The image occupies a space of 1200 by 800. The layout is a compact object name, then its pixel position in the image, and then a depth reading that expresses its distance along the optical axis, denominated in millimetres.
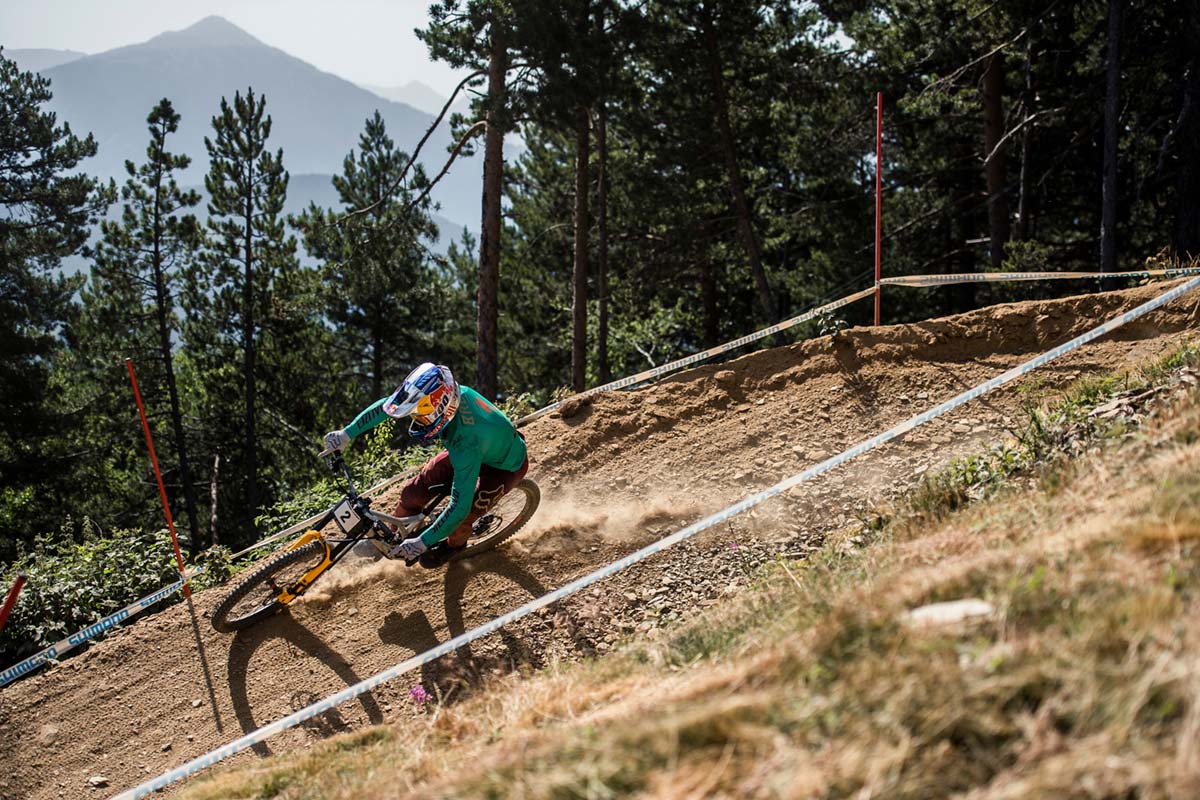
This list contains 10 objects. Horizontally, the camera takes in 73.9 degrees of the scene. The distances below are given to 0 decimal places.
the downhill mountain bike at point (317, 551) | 6996
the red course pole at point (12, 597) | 6211
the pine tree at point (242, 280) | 26391
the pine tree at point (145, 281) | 26273
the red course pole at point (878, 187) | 9167
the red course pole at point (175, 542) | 7397
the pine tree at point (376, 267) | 20375
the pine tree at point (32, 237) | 22938
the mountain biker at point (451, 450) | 6574
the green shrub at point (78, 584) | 8523
